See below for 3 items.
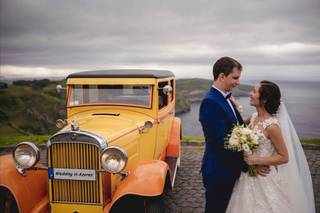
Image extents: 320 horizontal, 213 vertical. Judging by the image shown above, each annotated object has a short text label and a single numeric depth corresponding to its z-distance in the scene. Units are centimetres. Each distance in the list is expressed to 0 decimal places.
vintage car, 317
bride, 274
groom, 264
